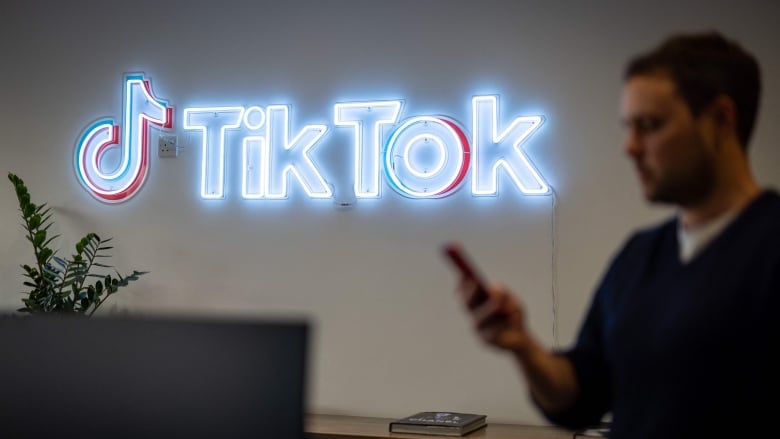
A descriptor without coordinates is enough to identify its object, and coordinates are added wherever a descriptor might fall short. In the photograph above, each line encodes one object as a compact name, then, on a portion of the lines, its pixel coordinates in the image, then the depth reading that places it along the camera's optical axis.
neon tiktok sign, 4.10
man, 1.45
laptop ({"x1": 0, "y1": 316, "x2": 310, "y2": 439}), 1.00
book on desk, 3.56
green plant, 4.30
